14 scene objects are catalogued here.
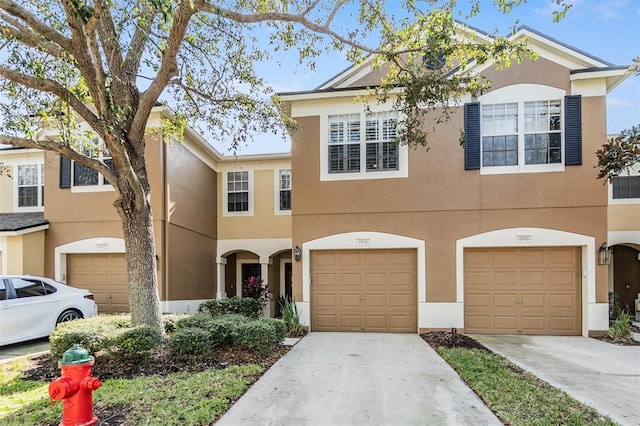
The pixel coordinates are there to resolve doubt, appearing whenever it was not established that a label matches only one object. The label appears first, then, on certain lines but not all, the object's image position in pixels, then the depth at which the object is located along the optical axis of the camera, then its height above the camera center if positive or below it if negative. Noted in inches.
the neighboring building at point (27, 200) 421.4 +24.1
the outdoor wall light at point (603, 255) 342.6 -34.2
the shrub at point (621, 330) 337.4 -102.0
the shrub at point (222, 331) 261.1 -80.2
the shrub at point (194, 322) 270.7 -78.3
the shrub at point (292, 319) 362.2 -101.2
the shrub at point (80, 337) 230.7 -74.4
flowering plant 503.2 -96.7
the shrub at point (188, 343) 237.6 -80.7
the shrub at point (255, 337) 263.1 -84.7
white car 296.0 -76.1
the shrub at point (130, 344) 229.5 -78.5
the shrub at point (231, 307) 403.5 -97.7
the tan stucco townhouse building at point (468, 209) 353.1 +8.5
